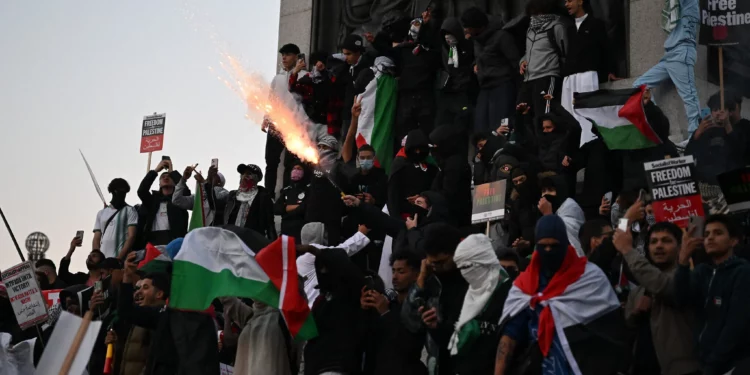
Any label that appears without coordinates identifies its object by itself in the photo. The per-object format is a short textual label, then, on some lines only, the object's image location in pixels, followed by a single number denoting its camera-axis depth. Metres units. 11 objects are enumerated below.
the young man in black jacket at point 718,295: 8.73
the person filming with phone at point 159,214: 17.39
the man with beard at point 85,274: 16.08
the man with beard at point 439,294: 10.02
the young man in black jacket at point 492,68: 16.44
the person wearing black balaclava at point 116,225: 17.48
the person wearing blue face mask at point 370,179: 15.61
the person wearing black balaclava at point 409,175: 14.88
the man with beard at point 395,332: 10.38
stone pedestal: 15.57
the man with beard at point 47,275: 16.36
